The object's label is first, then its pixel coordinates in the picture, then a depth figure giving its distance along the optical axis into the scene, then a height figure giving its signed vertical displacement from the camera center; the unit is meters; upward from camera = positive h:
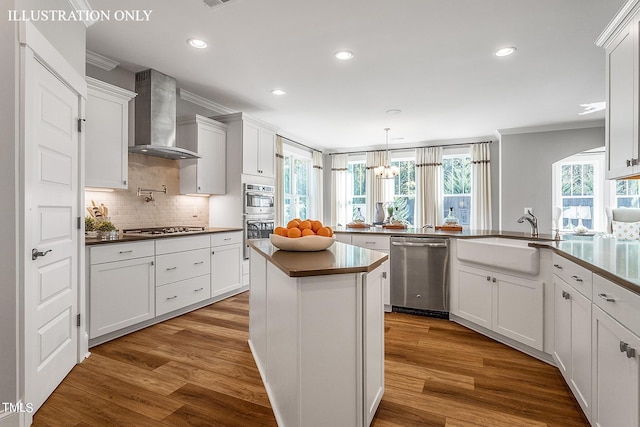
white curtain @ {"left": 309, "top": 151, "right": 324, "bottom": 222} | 7.91 +0.69
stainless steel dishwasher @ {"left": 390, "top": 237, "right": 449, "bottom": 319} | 3.61 -0.70
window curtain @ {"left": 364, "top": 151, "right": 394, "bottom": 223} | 7.86 +0.64
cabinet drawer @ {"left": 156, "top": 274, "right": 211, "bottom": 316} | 3.46 -0.91
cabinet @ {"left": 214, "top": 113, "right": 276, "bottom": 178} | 4.75 +1.04
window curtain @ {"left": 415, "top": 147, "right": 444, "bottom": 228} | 7.33 +0.58
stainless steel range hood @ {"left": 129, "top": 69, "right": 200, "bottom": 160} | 3.65 +1.09
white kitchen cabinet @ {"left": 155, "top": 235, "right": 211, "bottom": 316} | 3.46 -0.67
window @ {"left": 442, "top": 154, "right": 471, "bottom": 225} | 7.26 +0.61
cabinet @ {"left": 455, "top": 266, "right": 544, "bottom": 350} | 2.62 -0.79
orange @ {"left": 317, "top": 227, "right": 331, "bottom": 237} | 2.10 -0.12
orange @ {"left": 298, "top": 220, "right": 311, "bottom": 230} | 2.13 -0.09
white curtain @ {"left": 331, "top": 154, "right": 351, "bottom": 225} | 8.28 +0.58
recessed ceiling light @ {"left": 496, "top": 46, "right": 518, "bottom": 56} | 3.18 +1.56
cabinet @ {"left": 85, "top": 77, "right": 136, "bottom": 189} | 3.05 +0.73
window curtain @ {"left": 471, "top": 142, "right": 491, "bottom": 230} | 6.89 +0.56
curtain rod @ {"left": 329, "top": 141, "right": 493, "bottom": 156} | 7.02 +1.47
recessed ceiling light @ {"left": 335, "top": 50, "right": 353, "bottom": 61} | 3.26 +1.56
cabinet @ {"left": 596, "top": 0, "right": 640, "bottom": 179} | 2.00 +0.78
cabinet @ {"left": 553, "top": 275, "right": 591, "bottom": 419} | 1.78 -0.76
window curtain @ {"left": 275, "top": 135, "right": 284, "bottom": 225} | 6.38 +0.60
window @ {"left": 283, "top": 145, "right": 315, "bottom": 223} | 7.04 +0.65
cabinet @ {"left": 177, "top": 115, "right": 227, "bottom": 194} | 4.34 +0.77
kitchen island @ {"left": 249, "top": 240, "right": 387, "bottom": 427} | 1.47 -0.59
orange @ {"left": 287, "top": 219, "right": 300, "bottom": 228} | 2.15 -0.08
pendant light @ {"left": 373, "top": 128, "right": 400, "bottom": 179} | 5.96 +0.72
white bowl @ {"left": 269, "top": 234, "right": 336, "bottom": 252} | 2.00 -0.18
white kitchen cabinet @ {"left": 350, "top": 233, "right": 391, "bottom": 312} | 3.91 -0.37
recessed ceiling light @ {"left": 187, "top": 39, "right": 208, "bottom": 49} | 3.04 +1.55
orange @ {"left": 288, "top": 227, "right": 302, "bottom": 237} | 2.04 -0.12
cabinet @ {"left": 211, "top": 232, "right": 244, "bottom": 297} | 4.20 -0.66
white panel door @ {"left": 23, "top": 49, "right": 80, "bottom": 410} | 1.85 -0.11
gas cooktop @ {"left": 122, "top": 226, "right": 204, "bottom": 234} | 3.72 -0.21
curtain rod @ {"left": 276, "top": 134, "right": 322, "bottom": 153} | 6.71 +1.49
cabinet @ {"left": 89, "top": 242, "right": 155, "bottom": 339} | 2.82 -0.67
